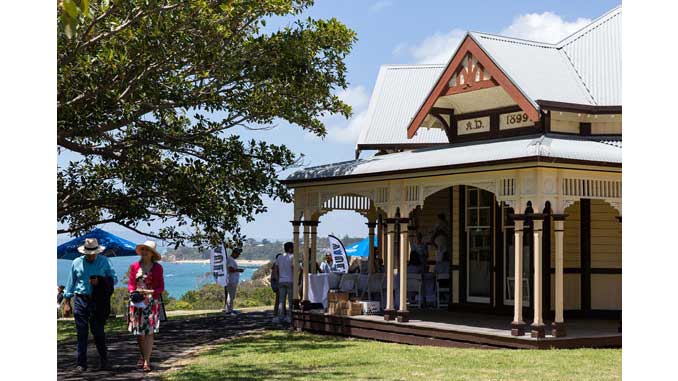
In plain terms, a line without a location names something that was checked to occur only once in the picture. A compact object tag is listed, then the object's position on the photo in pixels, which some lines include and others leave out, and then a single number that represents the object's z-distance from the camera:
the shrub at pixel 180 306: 33.62
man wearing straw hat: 13.70
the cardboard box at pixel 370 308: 19.31
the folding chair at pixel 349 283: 20.59
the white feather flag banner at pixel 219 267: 24.08
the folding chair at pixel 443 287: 20.89
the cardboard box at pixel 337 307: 19.16
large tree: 16.28
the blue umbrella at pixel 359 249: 31.62
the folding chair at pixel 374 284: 20.25
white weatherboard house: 15.08
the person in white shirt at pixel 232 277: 23.62
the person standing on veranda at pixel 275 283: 21.57
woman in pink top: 13.60
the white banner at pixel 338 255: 26.47
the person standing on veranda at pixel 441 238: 20.89
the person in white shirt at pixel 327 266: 26.39
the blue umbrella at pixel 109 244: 25.39
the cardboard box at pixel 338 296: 19.40
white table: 20.59
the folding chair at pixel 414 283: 20.59
